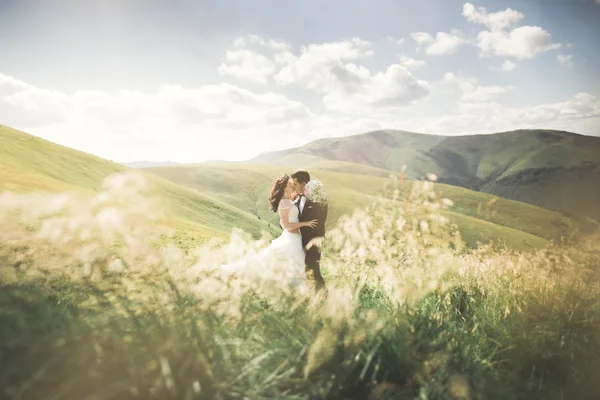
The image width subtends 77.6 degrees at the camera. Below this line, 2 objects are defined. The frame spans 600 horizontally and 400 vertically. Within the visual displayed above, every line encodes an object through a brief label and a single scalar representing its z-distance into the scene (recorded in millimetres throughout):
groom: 8367
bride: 7270
